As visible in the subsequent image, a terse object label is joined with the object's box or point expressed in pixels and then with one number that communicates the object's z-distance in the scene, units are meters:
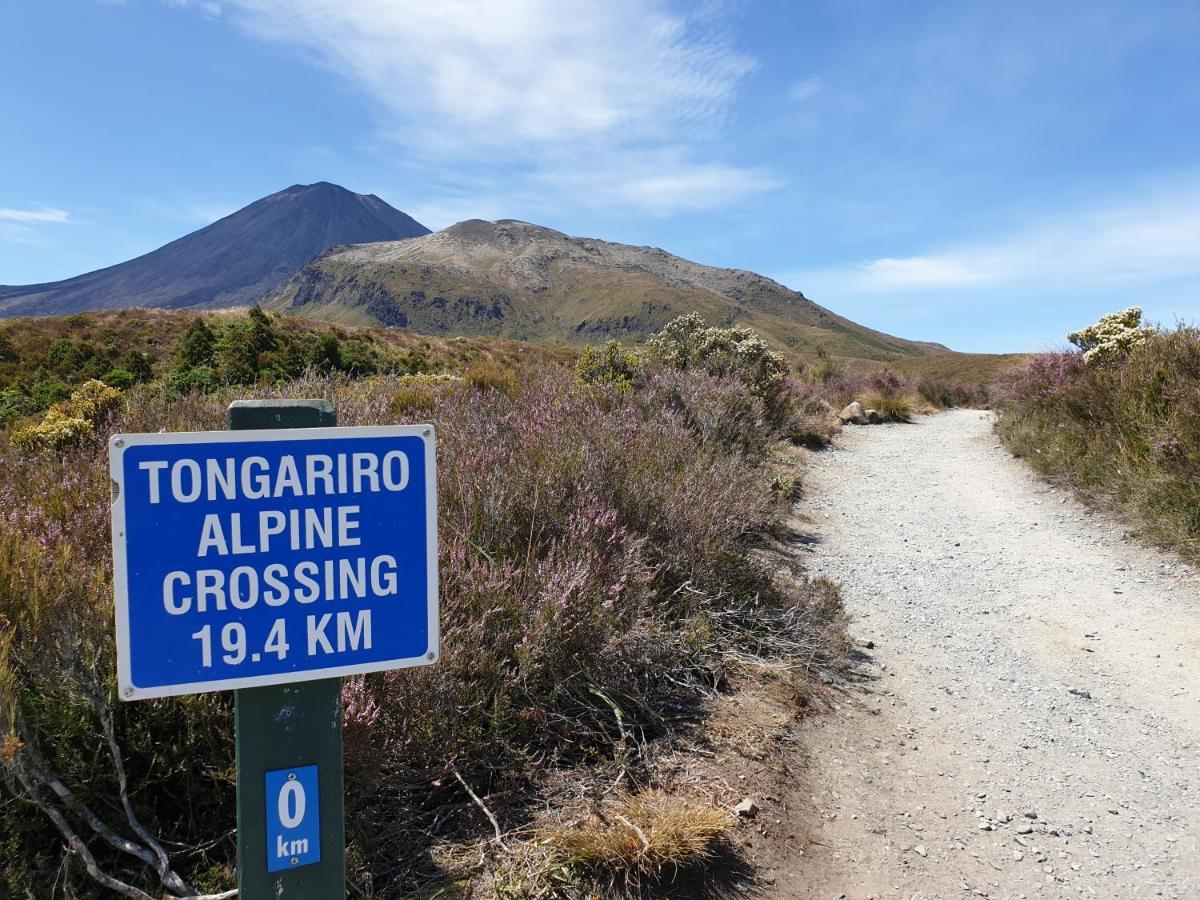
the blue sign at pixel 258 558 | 1.19
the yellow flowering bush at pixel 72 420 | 5.26
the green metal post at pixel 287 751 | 1.24
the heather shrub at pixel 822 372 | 21.65
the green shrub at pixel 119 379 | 12.83
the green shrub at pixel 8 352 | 15.62
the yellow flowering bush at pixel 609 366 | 9.68
